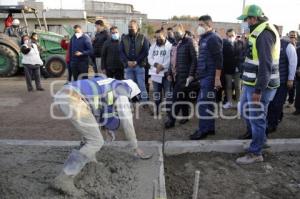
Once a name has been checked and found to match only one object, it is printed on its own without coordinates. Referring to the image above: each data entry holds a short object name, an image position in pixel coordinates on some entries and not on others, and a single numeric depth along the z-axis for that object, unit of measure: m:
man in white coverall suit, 2.76
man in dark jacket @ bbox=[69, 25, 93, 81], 6.56
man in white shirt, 5.50
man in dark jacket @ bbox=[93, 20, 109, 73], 7.16
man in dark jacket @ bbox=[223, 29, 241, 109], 6.16
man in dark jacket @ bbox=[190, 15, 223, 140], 4.21
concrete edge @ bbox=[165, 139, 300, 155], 3.94
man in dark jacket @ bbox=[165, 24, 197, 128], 4.78
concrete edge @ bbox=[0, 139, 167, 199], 3.92
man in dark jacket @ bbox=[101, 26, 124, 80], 6.46
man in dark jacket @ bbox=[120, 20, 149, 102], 5.81
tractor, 10.60
